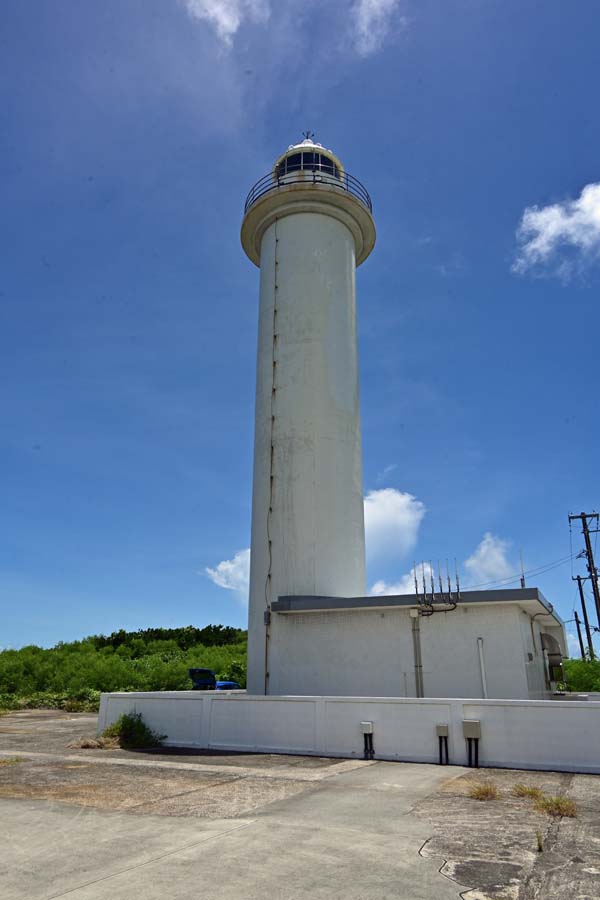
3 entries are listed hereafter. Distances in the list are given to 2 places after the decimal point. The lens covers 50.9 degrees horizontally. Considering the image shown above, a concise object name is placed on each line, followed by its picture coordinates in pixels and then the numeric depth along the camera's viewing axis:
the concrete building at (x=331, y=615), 12.61
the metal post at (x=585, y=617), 46.22
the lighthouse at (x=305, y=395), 18.88
